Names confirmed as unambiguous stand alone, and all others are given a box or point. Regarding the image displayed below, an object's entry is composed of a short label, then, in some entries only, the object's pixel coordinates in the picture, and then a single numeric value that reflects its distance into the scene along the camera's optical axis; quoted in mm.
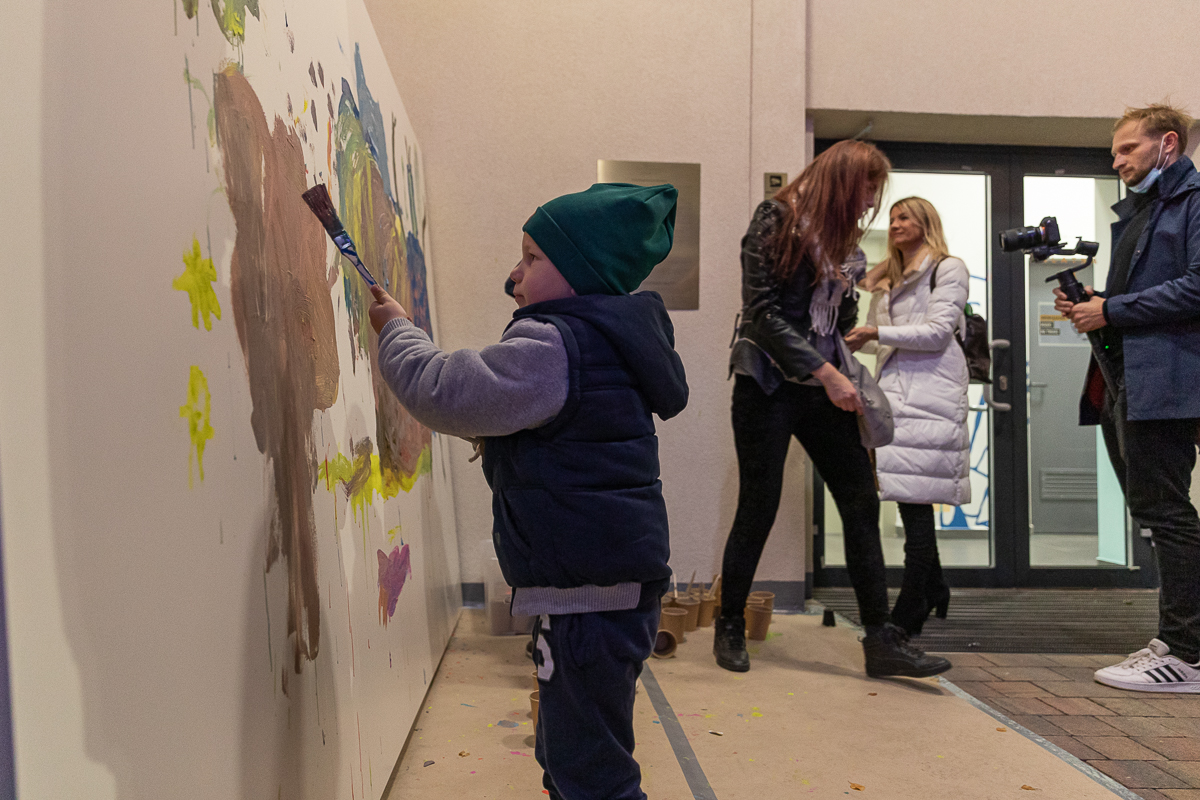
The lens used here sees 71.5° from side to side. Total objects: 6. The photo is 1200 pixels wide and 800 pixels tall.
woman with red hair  2316
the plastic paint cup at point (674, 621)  2668
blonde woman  2727
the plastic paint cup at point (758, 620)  2803
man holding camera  2291
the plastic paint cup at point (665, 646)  2568
